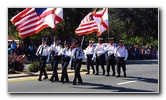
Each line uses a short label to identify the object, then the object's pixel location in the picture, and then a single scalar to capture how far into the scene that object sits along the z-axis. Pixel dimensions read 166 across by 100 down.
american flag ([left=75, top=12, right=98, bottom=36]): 14.11
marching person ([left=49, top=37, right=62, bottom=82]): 12.72
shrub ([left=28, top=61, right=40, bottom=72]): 15.87
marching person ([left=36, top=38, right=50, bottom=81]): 12.85
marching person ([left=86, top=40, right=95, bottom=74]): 15.82
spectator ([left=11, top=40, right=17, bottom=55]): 17.52
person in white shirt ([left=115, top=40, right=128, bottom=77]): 14.38
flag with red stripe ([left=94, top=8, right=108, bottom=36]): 13.99
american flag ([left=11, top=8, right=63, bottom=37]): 10.73
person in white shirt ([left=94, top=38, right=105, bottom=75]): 15.28
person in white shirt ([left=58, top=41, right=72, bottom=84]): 12.28
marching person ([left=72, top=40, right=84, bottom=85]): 11.99
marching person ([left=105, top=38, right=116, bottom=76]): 14.72
